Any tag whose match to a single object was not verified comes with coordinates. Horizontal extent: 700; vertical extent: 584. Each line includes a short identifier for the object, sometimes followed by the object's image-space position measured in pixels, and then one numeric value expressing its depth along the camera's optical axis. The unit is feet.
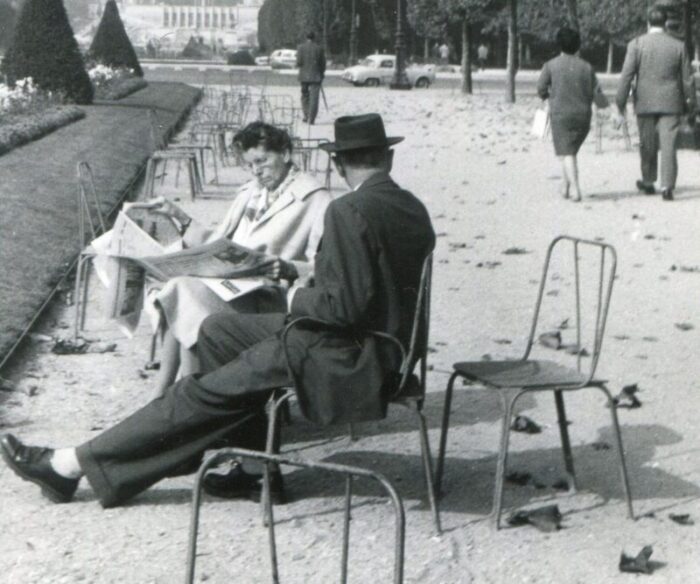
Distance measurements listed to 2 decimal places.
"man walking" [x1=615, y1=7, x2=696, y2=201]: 45.70
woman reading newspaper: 18.76
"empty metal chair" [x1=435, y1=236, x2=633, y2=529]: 15.97
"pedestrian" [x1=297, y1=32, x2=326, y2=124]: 82.01
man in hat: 15.48
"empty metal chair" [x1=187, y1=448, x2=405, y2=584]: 9.43
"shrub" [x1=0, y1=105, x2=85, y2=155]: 58.18
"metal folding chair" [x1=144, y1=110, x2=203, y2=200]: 44.09
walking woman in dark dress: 45.29
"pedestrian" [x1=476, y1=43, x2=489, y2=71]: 223.51
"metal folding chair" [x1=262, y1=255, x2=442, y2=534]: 15.70
